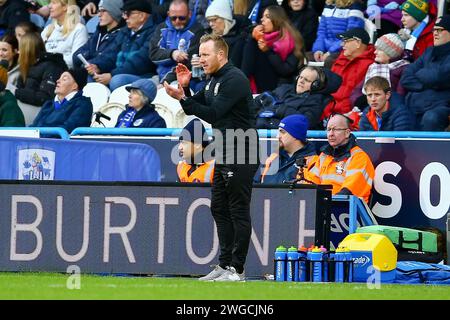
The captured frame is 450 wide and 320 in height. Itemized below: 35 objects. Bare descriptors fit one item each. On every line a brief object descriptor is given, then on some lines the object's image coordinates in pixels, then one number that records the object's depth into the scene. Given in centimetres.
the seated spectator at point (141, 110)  1670
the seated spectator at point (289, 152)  1482
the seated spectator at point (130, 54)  1908
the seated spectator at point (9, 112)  1822
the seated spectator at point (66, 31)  2052
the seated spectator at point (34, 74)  1923
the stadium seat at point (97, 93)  1883
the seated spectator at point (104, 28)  1995
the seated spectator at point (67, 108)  1761
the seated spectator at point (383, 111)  1566
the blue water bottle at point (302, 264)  1264
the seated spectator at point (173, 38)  1852
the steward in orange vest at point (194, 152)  1456
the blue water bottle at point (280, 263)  1265
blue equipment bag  1276
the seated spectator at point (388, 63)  1667
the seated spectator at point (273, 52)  1750
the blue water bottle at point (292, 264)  1262
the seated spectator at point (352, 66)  1688
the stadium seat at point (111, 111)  1800
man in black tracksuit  1212
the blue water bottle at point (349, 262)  1267
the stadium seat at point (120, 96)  1827
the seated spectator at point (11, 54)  2016
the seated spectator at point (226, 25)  1788
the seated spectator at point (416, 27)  1700
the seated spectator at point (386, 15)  1797
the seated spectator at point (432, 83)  1557
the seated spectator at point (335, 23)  1764
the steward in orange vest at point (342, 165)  1439
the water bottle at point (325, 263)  1259
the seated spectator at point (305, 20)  1816
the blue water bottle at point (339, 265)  1261
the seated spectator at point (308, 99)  1611
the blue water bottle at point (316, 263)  1256
